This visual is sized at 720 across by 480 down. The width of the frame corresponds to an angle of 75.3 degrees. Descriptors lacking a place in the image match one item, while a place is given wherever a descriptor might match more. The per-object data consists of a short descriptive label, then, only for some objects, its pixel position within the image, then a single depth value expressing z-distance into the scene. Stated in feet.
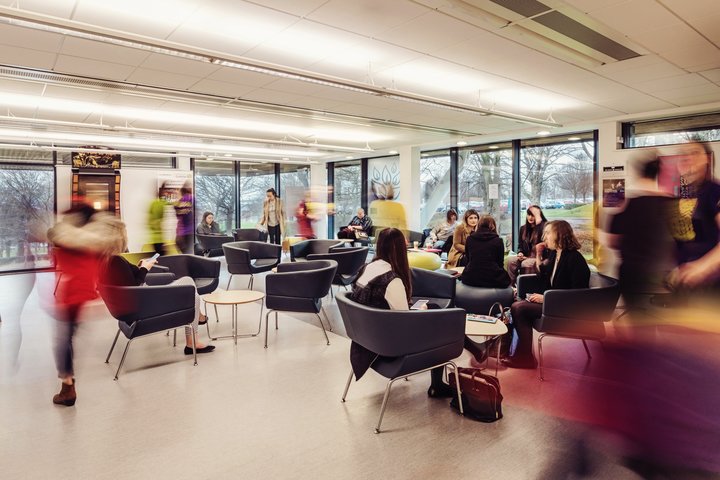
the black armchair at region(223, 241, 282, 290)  24.00
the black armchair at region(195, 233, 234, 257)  34.19
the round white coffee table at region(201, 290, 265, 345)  15.96
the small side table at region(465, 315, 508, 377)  11.55
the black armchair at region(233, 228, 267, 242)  37.21
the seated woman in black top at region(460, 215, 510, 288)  15.57
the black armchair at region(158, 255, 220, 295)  19.70
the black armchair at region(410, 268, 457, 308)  15.53
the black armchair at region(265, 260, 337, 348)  16.38
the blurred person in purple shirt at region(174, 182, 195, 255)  31.68
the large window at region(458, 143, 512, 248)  34.88
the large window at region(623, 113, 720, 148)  24.39
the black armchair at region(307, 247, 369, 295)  22.25
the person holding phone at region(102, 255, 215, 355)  13.20
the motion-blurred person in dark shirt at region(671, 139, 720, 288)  7.98
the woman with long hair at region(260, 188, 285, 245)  38.65
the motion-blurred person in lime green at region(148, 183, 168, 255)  28.94
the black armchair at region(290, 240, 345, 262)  28.02
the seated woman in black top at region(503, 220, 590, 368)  13.34
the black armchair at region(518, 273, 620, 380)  12.97
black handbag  10.43
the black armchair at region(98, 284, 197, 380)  13.12
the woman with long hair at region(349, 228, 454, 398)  10.71
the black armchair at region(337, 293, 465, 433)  9.96
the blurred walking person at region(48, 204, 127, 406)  11.66
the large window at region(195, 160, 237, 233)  45.47
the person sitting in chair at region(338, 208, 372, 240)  39.73
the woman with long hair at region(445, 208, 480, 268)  21.35
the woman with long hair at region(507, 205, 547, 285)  21.58
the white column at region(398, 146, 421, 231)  38.52
